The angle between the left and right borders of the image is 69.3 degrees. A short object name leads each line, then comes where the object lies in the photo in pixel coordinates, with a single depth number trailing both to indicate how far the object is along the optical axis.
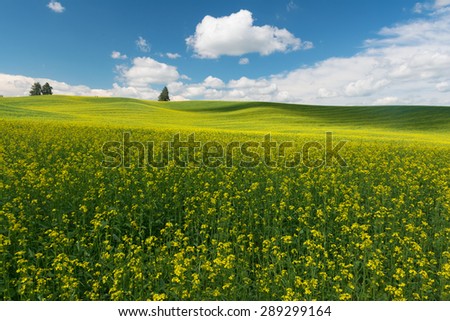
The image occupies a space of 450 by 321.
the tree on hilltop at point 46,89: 118.91
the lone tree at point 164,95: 122.00
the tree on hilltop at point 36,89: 118.69
